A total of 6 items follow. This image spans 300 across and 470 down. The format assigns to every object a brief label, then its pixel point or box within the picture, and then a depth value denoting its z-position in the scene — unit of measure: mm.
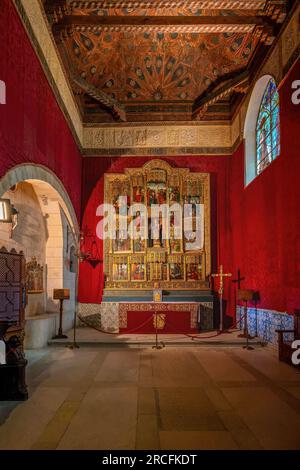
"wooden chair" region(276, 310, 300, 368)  7215
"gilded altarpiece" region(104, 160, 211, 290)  12406
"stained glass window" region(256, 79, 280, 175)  9680
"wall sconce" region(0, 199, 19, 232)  5633
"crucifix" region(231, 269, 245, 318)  12224
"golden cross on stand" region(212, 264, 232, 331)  11117
